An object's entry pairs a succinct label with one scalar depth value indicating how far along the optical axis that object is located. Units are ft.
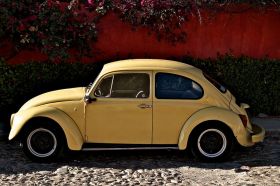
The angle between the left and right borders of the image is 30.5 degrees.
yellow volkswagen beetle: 25.59
